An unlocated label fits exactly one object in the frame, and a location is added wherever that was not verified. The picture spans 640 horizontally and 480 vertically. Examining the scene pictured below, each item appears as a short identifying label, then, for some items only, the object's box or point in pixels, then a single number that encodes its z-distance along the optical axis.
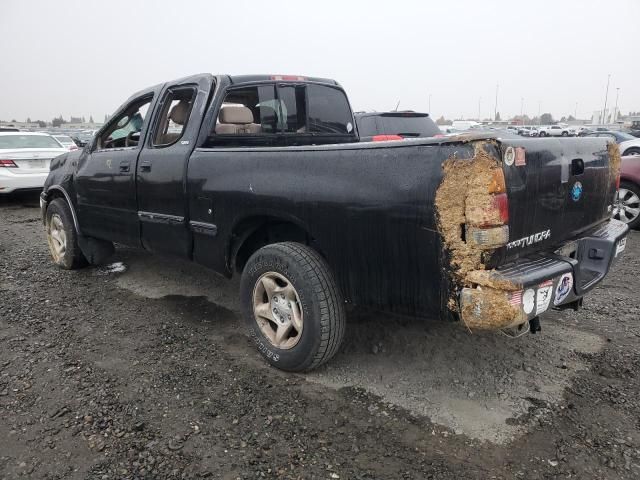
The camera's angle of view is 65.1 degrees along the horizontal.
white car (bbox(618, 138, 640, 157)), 9.42
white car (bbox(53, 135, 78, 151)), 19.44
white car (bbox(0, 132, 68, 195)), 9.10
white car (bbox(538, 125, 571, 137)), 39.24
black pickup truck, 2.25
